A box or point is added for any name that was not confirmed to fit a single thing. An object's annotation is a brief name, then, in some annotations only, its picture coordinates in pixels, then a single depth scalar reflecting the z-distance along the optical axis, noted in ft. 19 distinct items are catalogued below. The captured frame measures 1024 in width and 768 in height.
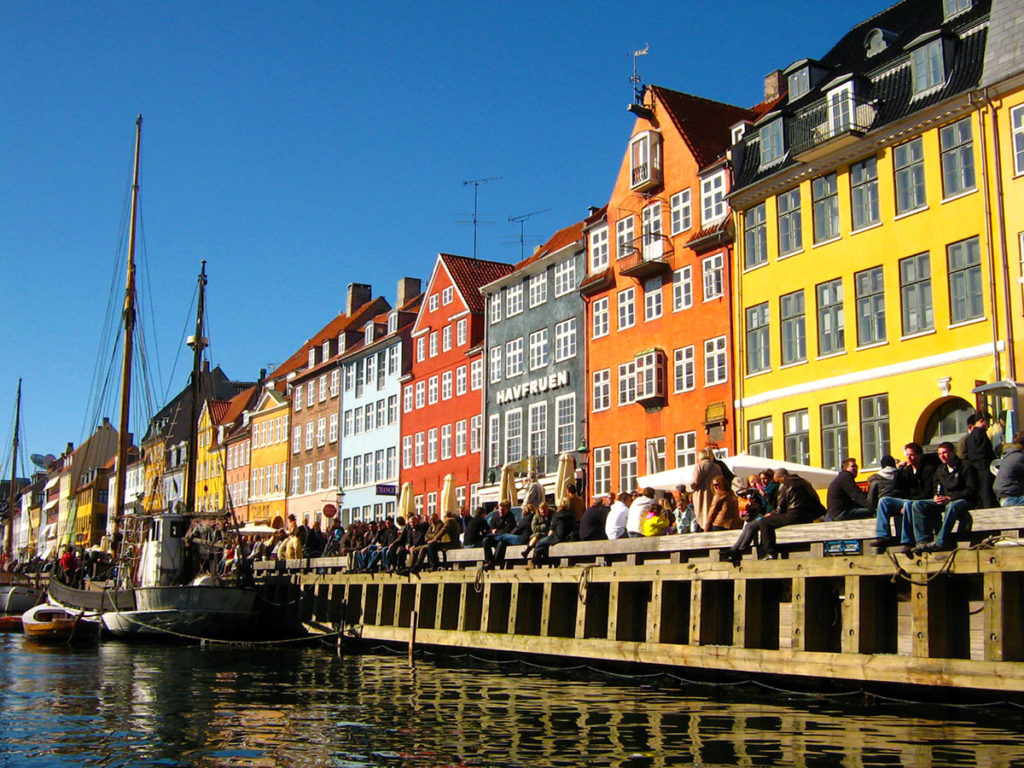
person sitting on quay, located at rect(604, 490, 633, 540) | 65.77
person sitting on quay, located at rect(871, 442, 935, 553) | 46.11
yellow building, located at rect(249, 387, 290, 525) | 230.03
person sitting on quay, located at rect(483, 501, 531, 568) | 74.49
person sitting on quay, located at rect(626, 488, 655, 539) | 64.85
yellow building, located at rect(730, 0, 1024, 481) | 85.30
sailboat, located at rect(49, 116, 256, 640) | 103.14
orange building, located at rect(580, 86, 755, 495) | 111.86
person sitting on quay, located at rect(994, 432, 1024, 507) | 43.73
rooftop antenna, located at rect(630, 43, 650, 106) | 127.65
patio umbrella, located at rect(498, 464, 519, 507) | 103.98
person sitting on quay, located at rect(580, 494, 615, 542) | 68.28
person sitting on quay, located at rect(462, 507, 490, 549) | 80.38
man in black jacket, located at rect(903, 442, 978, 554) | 44.19
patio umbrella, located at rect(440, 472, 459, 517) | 111.45
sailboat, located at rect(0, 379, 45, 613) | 165.58
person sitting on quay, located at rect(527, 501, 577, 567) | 70.18
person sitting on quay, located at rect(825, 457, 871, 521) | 50.78
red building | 159.02
